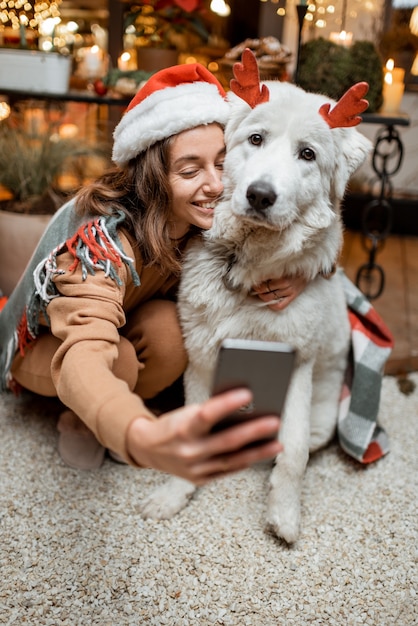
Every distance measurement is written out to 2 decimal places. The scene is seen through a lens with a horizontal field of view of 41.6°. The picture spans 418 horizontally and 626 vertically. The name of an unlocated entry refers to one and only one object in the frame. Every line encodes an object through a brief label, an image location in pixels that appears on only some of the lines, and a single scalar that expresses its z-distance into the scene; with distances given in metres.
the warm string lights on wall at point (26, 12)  2.35
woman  1.14
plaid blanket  1.85
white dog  1.35
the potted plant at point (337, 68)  2.65
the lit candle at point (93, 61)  3.18
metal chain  2.79
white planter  2.81
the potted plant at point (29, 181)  2.52
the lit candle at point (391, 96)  2.81
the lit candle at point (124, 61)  3.24
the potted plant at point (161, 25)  2.90
